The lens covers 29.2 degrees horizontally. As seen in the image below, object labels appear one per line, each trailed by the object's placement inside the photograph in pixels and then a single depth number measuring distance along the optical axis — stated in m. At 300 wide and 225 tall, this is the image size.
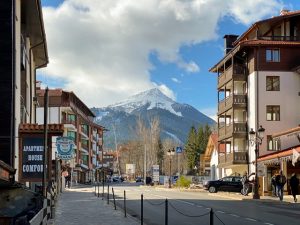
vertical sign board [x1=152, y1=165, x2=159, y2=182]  75.06
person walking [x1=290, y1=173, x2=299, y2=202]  34.48
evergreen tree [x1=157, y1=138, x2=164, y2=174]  132.75
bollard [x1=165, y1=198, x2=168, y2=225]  15.81
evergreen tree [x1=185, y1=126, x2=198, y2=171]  135.88
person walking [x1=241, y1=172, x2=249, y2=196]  45.66
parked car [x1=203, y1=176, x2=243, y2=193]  50.16
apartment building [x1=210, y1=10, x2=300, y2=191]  56.22
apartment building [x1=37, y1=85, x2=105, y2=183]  89.75
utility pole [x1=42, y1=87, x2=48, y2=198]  11.98
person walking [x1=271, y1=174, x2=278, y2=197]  39.50
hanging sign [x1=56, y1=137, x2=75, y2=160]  31.36
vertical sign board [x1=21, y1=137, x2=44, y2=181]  18.14
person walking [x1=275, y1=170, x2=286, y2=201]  36.25
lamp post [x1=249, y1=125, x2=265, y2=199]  38.84
